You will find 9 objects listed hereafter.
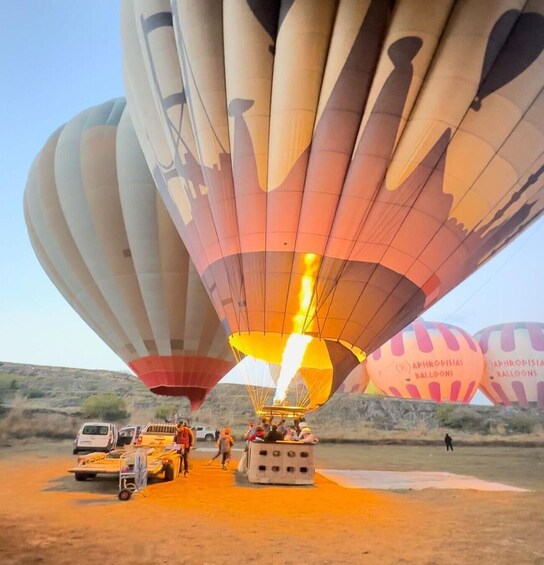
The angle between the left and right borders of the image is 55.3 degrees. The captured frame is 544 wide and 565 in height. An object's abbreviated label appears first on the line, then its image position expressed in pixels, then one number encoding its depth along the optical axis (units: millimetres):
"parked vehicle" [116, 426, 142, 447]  14348
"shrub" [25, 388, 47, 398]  38969
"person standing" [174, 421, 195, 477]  10445
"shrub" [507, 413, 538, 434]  29875
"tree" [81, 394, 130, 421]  31891
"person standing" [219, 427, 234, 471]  11531
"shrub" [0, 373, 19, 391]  40141
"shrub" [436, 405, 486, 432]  32094
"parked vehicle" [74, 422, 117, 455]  14086
